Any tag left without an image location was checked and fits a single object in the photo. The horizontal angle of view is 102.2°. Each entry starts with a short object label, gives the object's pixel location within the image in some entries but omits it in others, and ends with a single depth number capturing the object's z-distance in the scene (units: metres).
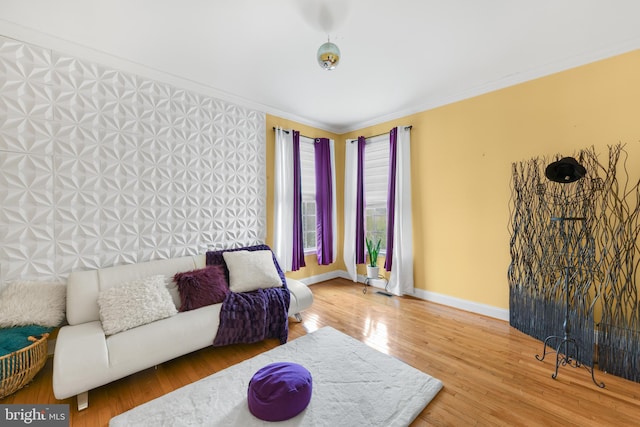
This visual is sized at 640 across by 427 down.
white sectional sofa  1.72
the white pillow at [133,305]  2.07
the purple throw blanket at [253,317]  2.42
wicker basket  1.76
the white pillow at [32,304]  2.00
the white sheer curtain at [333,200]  4.65
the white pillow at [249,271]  2.86
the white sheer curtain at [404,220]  3.87
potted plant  4.05
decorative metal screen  2.16
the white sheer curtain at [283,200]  3.93
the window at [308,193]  4.39
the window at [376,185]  4.24
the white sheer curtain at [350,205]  4.55
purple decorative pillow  2.51
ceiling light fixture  1.99
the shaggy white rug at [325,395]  1.65
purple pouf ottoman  1.60
